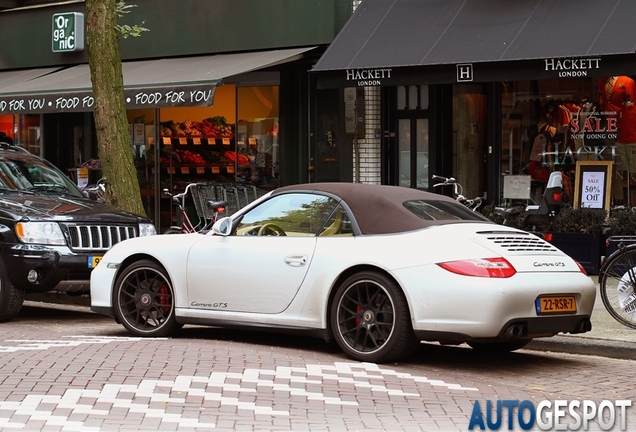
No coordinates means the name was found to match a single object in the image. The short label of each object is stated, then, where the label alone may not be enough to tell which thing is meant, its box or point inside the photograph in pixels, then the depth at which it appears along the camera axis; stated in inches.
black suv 449.7
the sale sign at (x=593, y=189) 624.7
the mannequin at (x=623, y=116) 621.9
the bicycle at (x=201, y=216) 618.3
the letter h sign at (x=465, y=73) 586.9
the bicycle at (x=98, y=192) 552.0
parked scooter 589.6
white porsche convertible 325.7
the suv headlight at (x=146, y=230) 486.3
